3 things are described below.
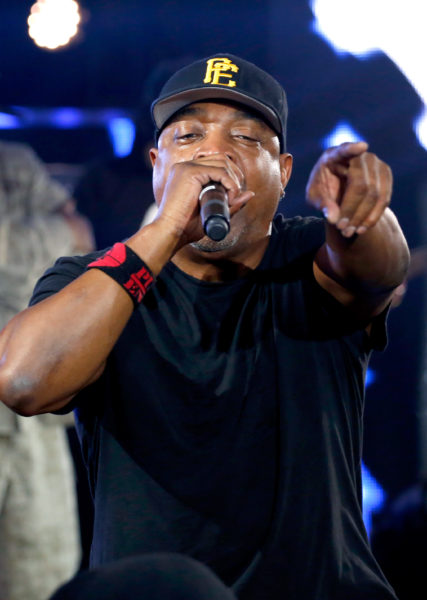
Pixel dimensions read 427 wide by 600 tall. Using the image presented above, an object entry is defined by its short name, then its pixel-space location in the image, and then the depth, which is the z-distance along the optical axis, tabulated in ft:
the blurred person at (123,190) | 25.84
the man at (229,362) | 9.27
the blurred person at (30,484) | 21.13
